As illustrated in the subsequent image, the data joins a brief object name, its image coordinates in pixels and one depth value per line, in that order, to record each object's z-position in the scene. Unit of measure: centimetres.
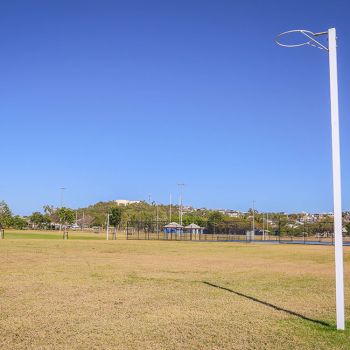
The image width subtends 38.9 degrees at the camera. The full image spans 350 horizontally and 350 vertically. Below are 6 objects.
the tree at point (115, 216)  13541
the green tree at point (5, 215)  11738
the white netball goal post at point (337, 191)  917
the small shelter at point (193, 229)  8909
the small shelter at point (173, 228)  8546
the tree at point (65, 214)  11031
